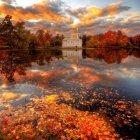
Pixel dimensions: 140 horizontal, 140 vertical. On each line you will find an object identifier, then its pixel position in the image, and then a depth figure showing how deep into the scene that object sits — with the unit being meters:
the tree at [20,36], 55.60
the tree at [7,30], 57.15
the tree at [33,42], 65.23
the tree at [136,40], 92.41
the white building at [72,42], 101.22
